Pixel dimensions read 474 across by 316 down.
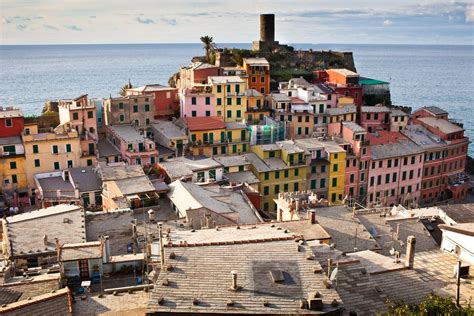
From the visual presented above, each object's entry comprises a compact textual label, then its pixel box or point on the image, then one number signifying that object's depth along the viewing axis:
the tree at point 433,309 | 15.66
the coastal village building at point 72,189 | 44.19
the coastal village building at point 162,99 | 62.41
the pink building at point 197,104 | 59.81
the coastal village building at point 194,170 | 46.25
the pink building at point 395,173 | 57.03
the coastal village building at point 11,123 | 49.00
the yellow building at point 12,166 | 47.47
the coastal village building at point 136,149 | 51.09
